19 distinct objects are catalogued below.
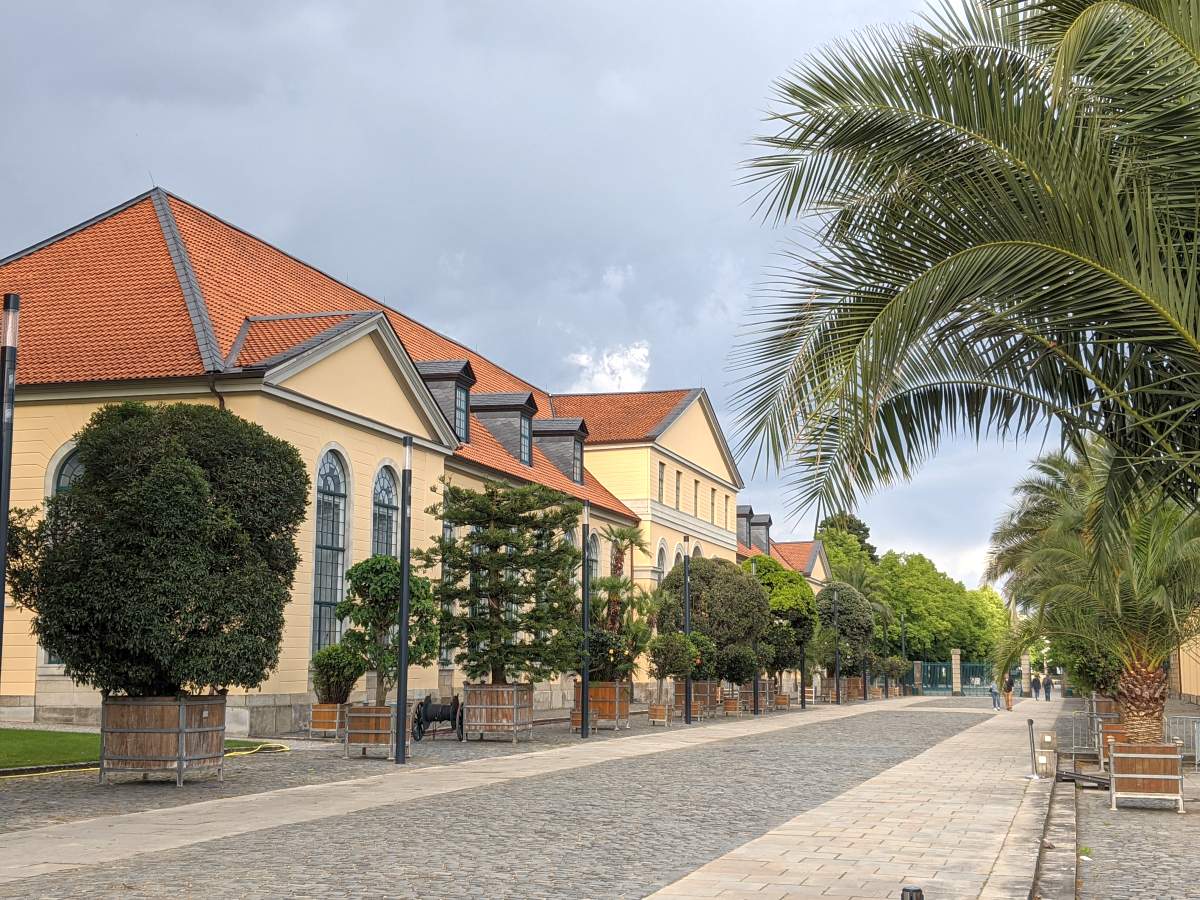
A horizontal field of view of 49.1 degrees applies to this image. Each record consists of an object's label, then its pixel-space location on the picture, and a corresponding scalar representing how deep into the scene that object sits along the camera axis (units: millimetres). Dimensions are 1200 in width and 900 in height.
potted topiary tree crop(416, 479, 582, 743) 25828
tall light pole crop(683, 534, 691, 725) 35594
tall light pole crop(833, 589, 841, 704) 60547
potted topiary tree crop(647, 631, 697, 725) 34312
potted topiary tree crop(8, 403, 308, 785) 15430
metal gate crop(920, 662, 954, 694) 98062
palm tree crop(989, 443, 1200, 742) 17109
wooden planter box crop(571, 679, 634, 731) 31484
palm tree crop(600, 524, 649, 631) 31078
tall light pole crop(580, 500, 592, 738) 27609
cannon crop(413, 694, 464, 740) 25219
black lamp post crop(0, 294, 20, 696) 12273
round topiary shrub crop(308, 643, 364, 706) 24984
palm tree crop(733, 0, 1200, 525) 7621
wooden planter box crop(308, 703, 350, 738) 24469
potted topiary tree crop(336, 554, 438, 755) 21422
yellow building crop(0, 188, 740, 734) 25500
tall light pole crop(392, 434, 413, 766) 19484
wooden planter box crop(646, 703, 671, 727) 34406
